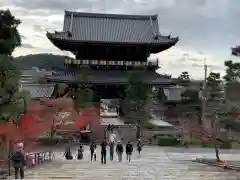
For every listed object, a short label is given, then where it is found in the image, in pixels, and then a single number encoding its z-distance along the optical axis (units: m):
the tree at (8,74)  12.33
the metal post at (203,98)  31.73
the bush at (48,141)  25.18
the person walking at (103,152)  15.65
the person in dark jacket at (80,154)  18.06
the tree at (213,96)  28.96
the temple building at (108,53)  31.47
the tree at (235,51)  16.13
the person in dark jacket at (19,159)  9.32
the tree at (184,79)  42.16
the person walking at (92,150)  17.35
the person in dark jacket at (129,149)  17.26
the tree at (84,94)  28.29
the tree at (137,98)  29.74
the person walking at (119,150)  16.70
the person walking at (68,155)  18.13
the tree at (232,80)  18.38
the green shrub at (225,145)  26.45
